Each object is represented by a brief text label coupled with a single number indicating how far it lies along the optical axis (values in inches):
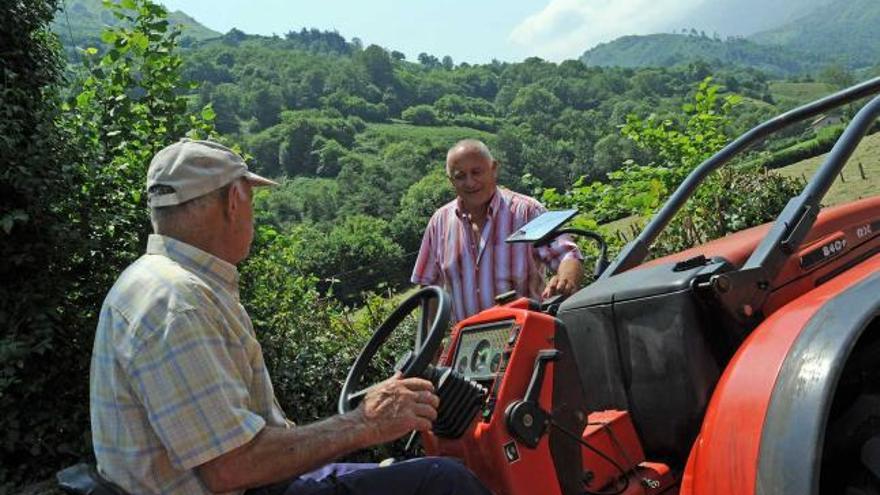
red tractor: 82.3
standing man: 170.1
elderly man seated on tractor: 77.5
